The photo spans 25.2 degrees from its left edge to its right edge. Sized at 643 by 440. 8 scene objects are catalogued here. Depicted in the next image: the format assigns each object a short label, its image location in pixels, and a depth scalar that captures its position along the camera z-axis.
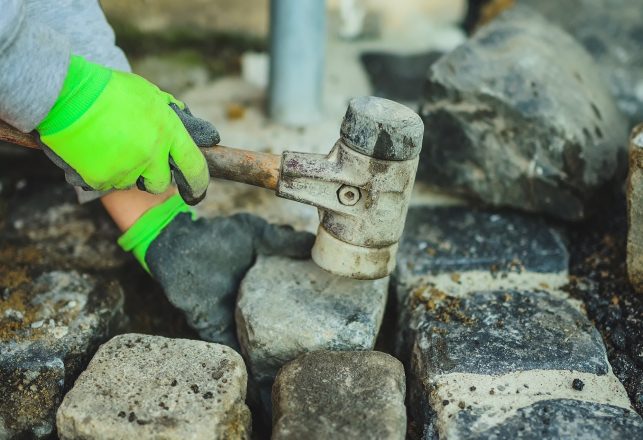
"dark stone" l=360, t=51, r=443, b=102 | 1.41
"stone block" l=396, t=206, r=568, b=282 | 1.13
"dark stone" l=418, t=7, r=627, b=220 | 1.15
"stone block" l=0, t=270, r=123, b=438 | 1.00
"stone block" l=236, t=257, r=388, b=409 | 1.04
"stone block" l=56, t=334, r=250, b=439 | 0.95
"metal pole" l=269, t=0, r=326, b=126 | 1.29
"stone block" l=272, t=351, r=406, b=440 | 0.95
